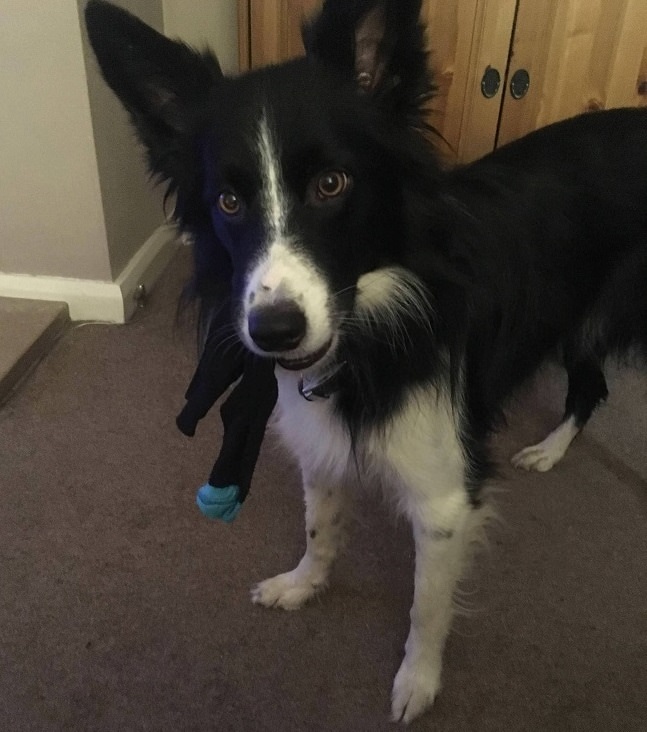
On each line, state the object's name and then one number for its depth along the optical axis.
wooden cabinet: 2.14
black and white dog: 1.06
